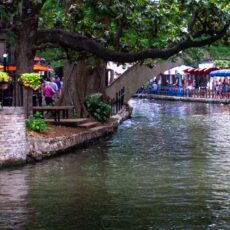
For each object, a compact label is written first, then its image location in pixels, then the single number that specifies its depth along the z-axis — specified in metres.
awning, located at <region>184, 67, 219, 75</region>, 72.62
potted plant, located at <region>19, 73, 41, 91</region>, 21.25
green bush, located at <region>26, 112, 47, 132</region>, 21.84
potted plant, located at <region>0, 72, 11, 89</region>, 19.74
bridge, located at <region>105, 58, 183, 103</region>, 47.37
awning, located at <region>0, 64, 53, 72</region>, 41.10
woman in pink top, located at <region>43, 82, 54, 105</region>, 38.69
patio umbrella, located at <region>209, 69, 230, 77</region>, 65.70
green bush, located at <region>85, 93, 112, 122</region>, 29.98
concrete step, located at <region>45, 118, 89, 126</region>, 25.81
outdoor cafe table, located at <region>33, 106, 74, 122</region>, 25.31
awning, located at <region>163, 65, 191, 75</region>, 81.65
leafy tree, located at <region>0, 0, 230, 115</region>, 23.55
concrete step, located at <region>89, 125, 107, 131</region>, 27.03
